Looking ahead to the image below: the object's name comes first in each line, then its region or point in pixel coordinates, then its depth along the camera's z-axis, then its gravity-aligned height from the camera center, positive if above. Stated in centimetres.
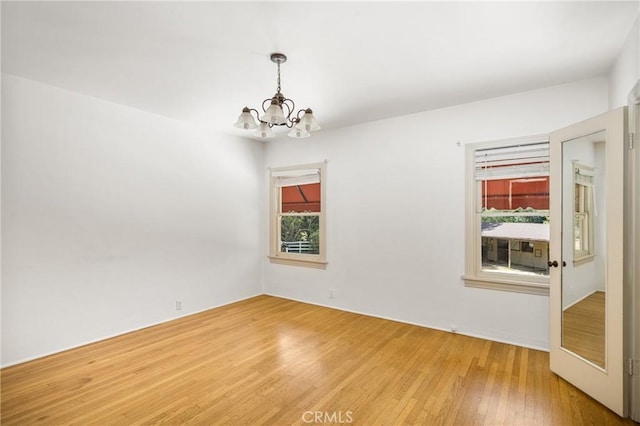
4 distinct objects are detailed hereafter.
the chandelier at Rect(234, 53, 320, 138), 235 +76
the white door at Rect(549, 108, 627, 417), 220 -36
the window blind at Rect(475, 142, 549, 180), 326 +56
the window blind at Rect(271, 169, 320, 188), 494 +59
